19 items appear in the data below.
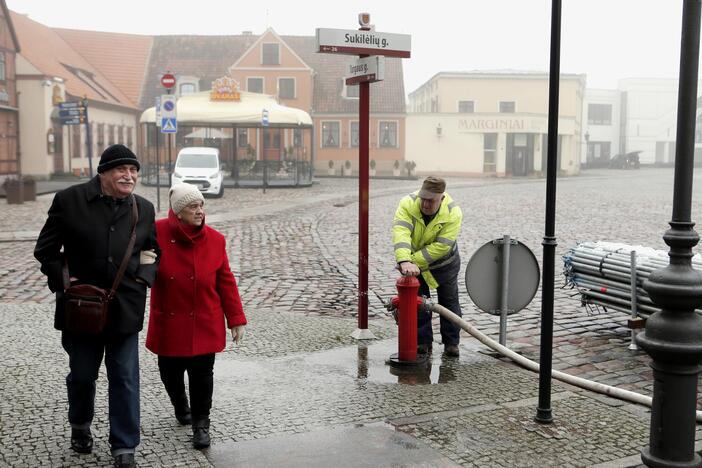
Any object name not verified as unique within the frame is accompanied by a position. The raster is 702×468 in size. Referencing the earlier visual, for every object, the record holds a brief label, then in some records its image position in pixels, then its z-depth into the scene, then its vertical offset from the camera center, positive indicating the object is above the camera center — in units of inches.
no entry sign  882.1 +70.9
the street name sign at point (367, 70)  266.2 +26.0
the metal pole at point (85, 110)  1010.2 +46.2
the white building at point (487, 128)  2140.7 +53.8
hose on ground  214.0 -63.9
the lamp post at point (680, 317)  155.0 -32.6
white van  1045.8 -30.1
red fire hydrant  247.3 -52.3
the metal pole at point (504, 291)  259.1 -45.2
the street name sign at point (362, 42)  263.3 +34.5
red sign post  265.9 +27.1
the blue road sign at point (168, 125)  844.0 +22.4
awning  1302.9 +53.7
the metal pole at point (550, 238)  185.3 -20.6
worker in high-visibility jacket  248.1 -30.5
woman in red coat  180.2 -34.2
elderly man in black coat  165.6 -25.3
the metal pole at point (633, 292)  258.8 -45.1
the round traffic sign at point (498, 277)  259.3 -41.0
